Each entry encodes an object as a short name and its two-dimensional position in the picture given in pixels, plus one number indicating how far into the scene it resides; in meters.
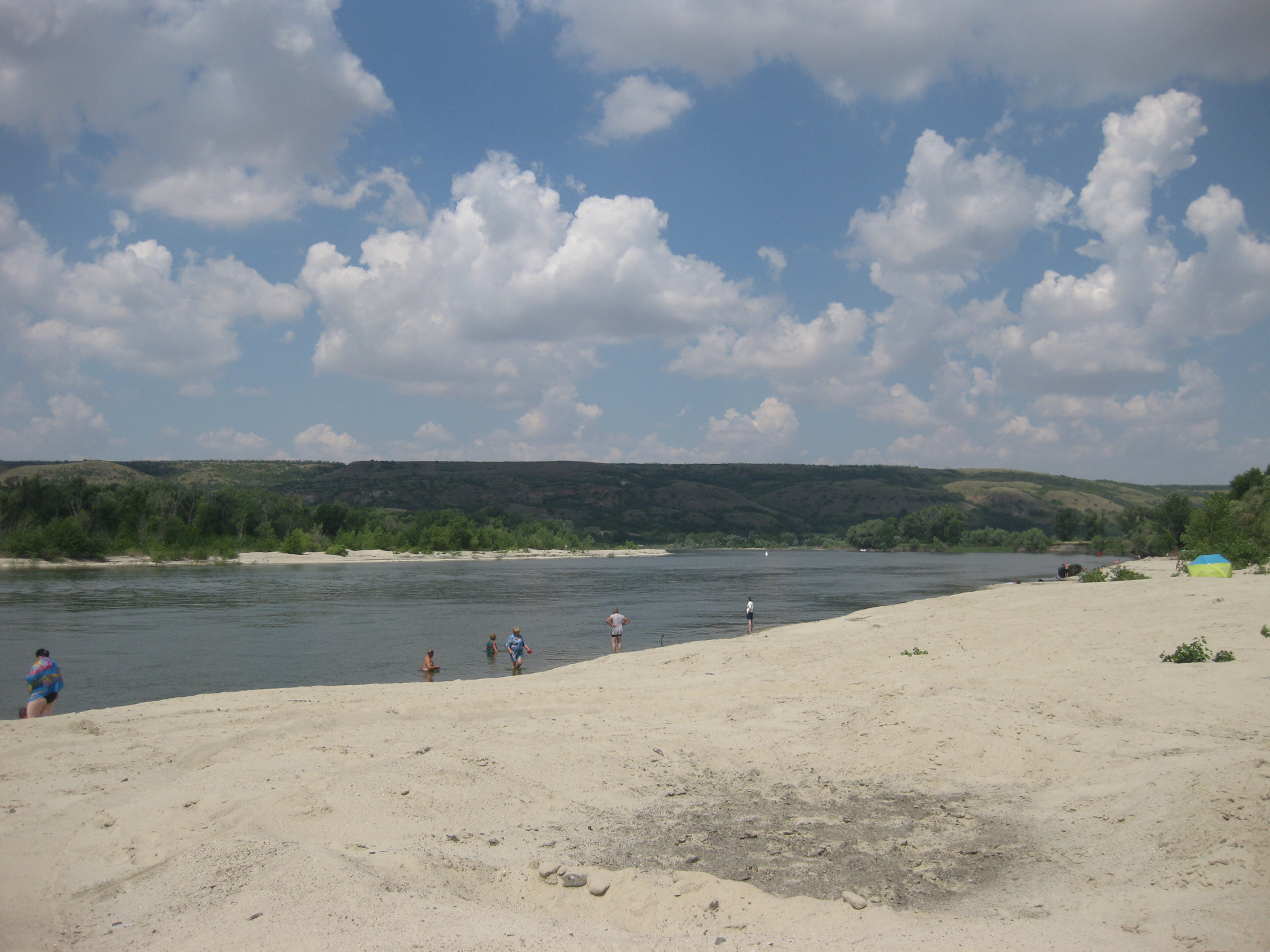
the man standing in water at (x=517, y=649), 23.67
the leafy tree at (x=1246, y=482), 64.62
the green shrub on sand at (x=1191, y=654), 13.85
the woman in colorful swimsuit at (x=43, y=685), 15.28
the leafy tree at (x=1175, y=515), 89.12
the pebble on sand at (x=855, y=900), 5.78
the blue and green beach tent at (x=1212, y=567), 30.27
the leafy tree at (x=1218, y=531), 42.44
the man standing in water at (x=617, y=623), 26.84
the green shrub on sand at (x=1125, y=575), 34.62
